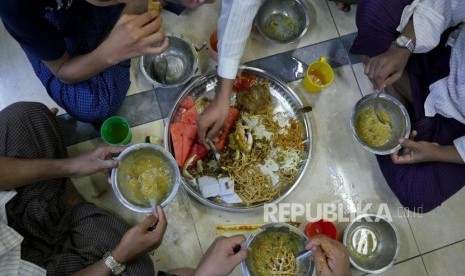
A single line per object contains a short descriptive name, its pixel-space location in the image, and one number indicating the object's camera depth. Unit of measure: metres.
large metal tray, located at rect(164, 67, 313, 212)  2.03
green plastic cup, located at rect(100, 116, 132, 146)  1.98
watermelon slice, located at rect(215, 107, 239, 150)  2.03
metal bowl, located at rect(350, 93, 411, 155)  2.04
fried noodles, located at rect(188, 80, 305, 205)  2.06
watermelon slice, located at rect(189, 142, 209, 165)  2.02
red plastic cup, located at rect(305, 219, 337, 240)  2.08
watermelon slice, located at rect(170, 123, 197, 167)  2.01
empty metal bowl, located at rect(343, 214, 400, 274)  2.07
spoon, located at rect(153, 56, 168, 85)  2.16
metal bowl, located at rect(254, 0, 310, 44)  2.32
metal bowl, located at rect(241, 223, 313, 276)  1.72
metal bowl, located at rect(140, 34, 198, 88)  2.14
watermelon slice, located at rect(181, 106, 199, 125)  2.07
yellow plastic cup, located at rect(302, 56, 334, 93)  2.20
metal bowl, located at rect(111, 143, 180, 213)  1.69
